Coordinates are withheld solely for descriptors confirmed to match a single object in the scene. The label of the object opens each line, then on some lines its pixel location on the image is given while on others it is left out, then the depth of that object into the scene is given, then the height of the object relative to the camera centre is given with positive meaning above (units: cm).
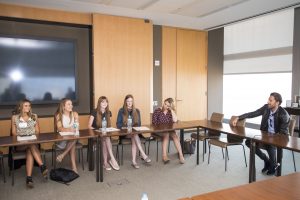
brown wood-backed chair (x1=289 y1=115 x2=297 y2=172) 415 -63
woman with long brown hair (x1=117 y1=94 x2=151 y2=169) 452 -58
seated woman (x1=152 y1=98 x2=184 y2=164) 474 -59
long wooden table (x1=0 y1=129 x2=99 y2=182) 327 -69
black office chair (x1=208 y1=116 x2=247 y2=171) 436 -94
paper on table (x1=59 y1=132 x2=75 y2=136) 379 -67
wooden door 707 +26
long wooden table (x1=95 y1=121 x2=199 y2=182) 379 -69
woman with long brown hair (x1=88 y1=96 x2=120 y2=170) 436 -62
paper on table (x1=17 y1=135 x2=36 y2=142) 343 -68
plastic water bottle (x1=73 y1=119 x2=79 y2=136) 379 -61
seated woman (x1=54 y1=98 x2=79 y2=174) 411 -58
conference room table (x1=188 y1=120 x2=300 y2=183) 314 -68
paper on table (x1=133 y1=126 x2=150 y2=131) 416 -68
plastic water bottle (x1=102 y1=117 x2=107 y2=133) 405 -61
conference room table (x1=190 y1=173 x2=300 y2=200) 174 -71
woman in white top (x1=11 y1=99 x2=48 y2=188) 372 -63
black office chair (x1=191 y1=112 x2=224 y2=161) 496 -92
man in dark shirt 390 -56
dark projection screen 488 +38
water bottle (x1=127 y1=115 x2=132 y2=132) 427 -61
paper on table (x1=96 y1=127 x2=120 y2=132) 407 -68
